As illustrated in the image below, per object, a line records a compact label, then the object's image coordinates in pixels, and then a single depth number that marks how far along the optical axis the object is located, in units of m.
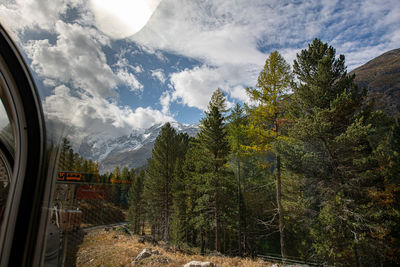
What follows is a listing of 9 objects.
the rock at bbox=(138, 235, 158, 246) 10.97
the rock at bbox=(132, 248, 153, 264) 6.34
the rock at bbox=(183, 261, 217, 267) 5.87
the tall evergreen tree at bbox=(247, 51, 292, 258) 9.50
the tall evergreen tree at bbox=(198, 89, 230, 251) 12.30
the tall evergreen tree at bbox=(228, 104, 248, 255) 14.08
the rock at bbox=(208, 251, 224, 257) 9.46
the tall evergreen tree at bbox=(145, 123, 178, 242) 16.98
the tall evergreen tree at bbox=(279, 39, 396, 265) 7.73
